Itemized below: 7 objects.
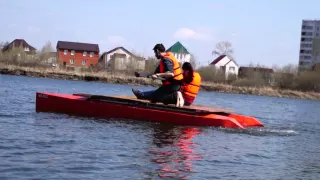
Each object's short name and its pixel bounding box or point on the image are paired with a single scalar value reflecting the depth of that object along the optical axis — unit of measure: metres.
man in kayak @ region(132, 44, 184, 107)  14.34
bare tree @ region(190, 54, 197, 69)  92.35
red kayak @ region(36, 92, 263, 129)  14.32
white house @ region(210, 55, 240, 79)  114.12
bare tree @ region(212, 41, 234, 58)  124.56
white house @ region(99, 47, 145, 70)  85.88
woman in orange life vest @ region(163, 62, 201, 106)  14.98
